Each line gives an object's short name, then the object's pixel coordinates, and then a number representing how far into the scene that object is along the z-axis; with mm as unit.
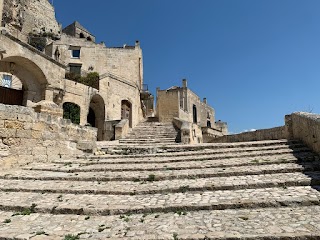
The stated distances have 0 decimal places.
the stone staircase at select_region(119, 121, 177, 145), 13422
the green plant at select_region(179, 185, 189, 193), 4795
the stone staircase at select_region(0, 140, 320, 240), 3314
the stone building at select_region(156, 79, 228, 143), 25953
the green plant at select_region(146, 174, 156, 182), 5601
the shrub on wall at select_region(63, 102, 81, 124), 17516
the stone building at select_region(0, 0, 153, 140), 13992
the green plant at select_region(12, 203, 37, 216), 4215
